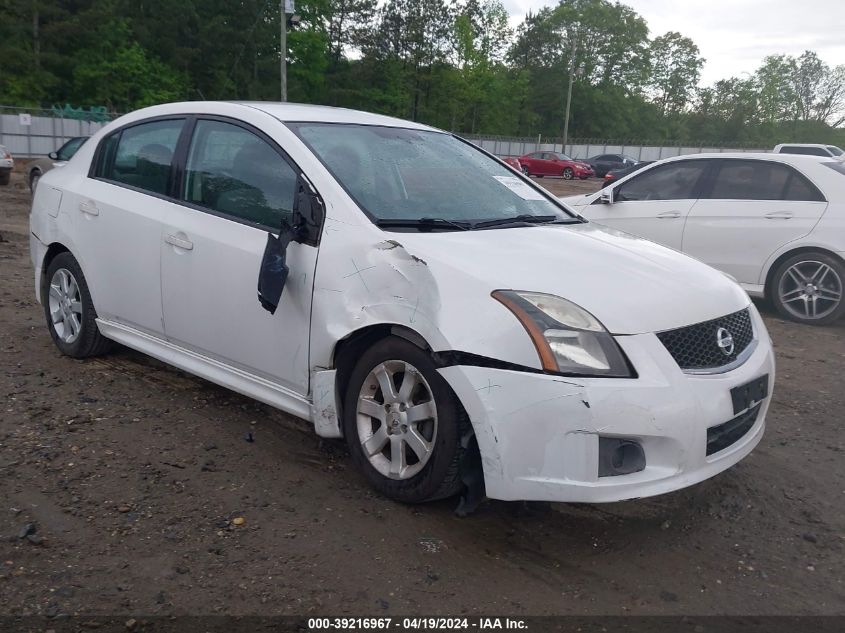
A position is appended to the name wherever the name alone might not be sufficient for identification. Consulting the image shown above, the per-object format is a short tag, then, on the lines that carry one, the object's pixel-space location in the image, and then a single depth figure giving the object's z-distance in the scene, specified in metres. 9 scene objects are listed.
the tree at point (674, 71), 93.44
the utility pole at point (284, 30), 26.31
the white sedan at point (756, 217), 7.51
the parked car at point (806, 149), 26.42
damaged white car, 2.98
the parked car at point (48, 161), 15.06
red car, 42.44
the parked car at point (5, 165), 19.64
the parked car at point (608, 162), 47.62
